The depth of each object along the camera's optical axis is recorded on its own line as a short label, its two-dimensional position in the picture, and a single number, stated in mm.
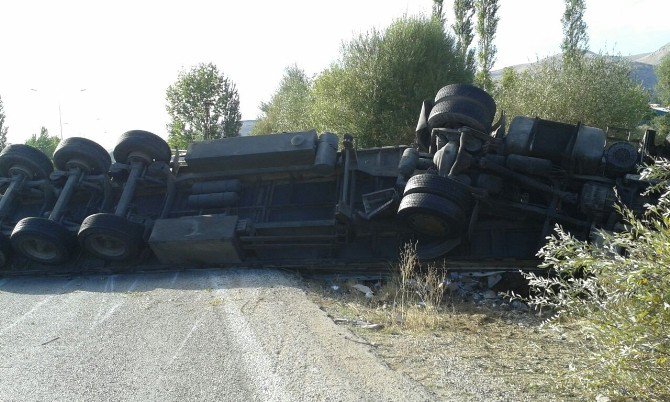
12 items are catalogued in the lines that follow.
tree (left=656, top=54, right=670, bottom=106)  45881
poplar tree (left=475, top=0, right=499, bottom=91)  32259
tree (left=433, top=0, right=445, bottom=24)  28750
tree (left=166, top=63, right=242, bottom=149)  30750
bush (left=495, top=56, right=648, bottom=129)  20156
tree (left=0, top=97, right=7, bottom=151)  46219
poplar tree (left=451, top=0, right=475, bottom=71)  31719
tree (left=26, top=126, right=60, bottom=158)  47797
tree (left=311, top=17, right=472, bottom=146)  20203
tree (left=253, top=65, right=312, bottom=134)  27750
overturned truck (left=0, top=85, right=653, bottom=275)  8062
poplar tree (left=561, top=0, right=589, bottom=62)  33094
